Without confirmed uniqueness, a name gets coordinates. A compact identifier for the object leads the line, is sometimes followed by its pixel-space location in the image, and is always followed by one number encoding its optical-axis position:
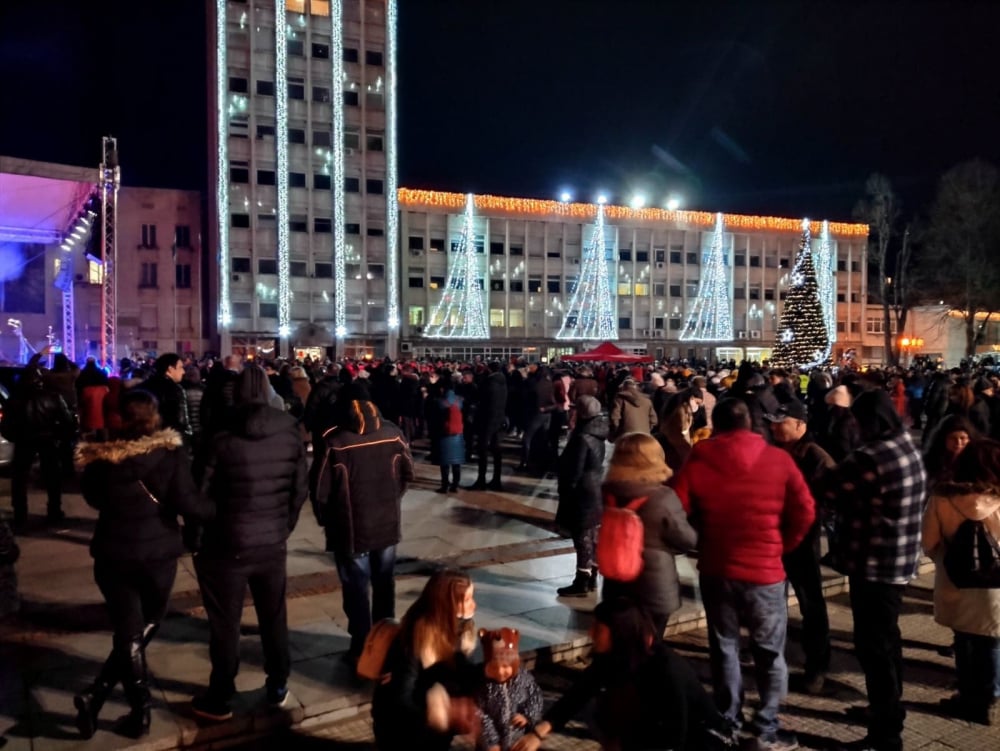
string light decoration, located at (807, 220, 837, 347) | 57.66
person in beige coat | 4.10
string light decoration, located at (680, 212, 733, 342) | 56.81
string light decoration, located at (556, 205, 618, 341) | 53.84
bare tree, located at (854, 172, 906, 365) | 43.41
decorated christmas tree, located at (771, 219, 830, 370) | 24.16
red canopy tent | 24.72
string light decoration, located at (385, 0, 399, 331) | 46.97
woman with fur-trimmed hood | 3.79
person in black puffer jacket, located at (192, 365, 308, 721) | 3.99
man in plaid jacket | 3.84
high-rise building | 43.81
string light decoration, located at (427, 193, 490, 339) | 50.09
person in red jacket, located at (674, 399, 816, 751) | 3.76
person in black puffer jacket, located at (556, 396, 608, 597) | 6.12
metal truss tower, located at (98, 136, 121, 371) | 18.64
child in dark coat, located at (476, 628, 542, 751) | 3.11
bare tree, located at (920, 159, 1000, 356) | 37.69
